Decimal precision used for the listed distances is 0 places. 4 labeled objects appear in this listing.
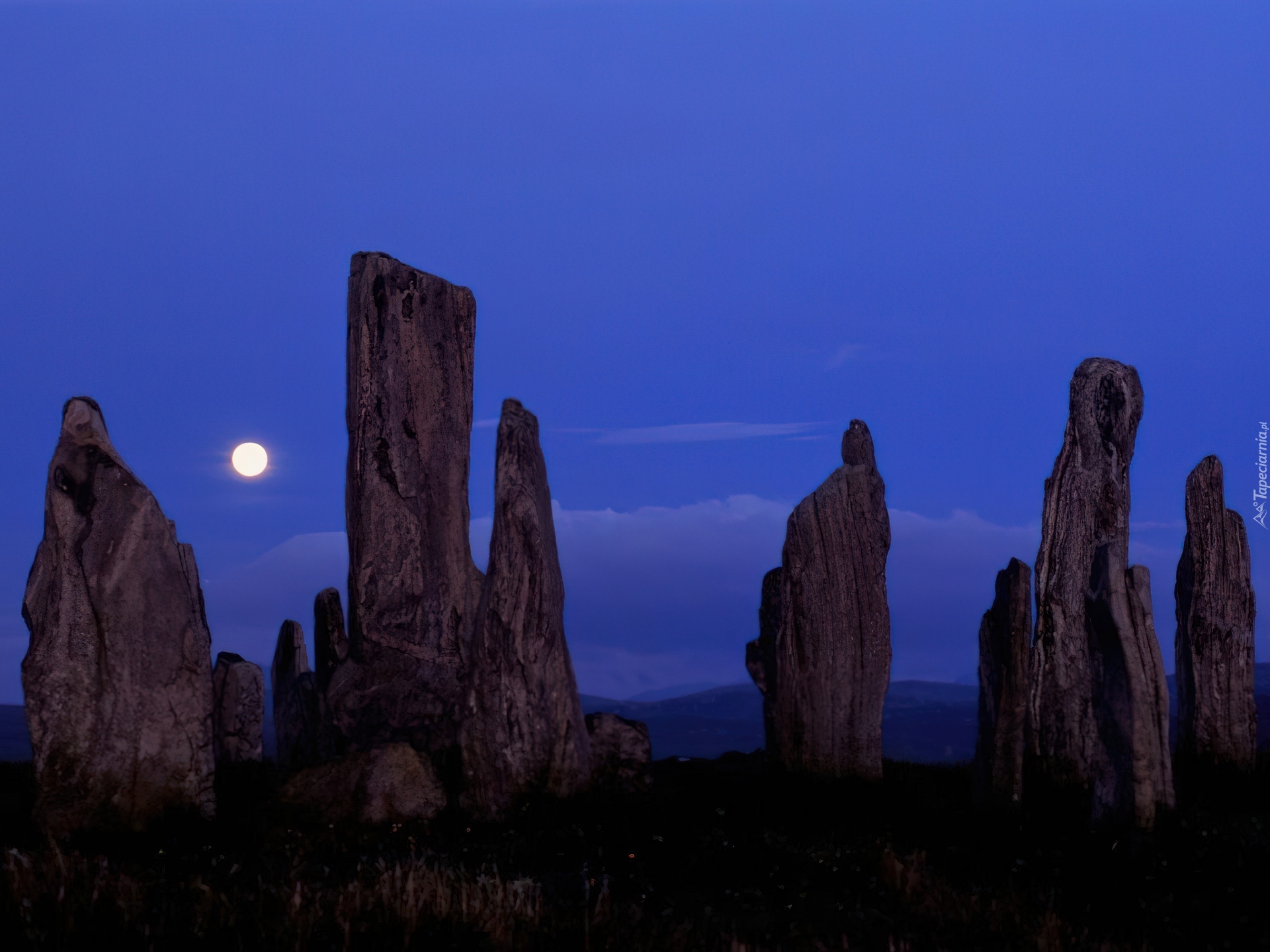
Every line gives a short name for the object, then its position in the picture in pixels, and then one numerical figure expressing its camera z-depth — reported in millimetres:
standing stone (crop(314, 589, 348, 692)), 16875
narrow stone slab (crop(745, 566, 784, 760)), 17484
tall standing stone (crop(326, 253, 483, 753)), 16141
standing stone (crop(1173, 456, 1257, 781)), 19250
